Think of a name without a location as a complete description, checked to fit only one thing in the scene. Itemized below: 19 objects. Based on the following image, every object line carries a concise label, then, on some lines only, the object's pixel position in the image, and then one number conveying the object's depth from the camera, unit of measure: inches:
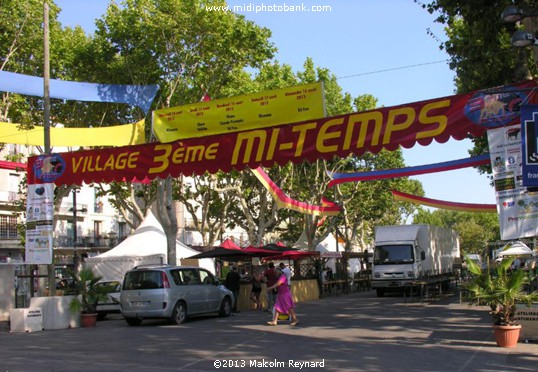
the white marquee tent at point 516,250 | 1129.6
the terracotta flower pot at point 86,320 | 697.0
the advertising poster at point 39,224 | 673.6
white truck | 1073.5
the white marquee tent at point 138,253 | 1077.8
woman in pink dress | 612.4
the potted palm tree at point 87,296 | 696.1
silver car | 653.9
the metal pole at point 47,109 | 689.6
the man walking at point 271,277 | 714.8
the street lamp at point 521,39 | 399.9
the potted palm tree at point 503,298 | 437.4
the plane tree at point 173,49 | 992.9
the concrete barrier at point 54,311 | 674.8
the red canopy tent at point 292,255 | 1113.3
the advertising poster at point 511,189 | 465.7
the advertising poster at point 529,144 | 387.2
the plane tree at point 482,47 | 567.8
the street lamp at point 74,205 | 1213.1
